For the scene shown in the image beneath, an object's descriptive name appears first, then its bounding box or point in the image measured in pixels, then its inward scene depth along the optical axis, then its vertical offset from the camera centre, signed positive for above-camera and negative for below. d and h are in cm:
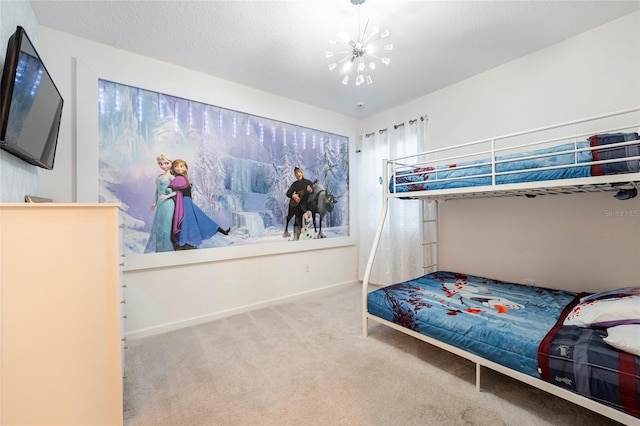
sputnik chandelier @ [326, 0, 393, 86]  183 +146
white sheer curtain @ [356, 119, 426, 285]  338 -5
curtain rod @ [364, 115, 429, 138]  331 +122
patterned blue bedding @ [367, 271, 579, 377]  148 -74
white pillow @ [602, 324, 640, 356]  115 -62
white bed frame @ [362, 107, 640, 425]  133 +16
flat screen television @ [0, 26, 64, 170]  122 +63
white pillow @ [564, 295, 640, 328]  134 -60
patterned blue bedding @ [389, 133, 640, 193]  151 +32
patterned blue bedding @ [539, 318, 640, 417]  111 -76
